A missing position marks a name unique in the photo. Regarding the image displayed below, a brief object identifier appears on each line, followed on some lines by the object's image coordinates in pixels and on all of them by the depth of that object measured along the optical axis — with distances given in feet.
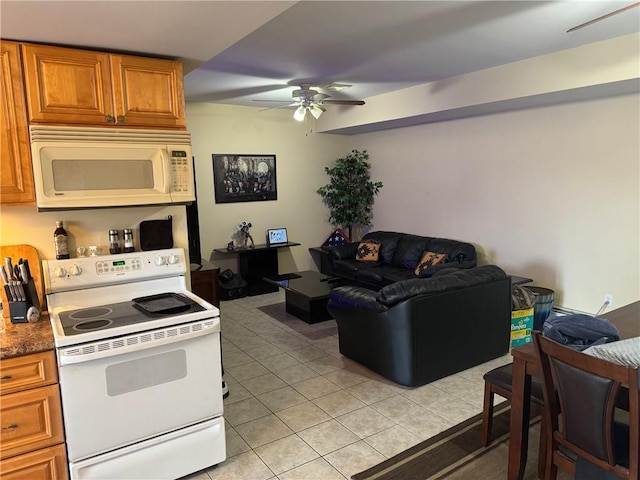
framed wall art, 20.03
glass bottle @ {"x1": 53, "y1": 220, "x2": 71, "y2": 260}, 7.98
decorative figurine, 20.61
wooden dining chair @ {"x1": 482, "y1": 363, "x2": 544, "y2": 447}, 7.48
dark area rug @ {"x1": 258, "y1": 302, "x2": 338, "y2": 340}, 15.05
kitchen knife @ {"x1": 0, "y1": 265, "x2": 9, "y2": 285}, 7.39
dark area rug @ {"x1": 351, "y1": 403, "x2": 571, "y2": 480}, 7.85
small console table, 20.15
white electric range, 6.67
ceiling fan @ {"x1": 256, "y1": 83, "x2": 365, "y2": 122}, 15.44
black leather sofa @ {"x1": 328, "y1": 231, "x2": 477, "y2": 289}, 17.01
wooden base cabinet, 6.41
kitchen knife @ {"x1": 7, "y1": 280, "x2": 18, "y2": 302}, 7.31
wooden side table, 11.87
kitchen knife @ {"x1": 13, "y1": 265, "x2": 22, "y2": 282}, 7.45
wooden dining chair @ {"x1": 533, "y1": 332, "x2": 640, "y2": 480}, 5.29
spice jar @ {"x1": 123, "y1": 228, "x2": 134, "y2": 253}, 8.61
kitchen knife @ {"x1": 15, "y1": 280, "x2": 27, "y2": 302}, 7.34
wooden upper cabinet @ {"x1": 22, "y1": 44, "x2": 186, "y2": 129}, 7.31
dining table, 6.91
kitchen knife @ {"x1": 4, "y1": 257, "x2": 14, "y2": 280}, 7.44
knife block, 7.30
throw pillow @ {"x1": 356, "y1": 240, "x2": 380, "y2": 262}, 20.48
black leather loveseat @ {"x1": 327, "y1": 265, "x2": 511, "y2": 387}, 10.54
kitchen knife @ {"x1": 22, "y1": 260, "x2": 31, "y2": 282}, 7.60
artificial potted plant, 22.72
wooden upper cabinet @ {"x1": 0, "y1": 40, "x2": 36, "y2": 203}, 7.07
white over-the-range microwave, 7.26
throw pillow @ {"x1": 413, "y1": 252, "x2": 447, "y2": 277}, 17.24
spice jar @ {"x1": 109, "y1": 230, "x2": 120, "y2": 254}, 8.46
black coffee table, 15.42
